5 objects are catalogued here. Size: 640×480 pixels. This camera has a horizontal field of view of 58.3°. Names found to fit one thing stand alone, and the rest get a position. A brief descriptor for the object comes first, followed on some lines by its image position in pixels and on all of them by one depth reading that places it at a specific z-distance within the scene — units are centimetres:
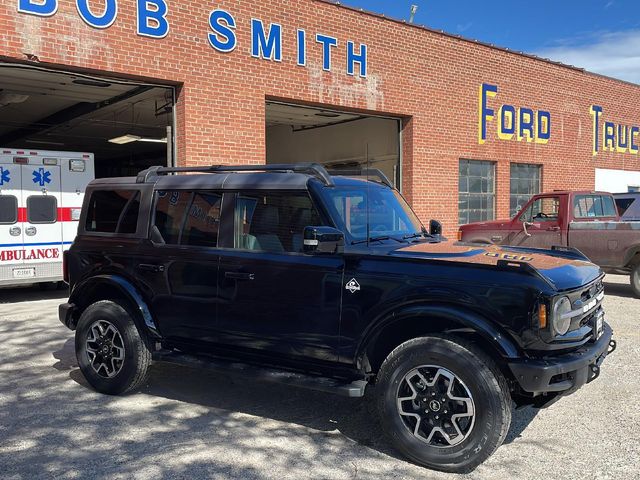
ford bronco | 358
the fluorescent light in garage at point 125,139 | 1392
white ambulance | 1026
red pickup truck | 1033
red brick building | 983
